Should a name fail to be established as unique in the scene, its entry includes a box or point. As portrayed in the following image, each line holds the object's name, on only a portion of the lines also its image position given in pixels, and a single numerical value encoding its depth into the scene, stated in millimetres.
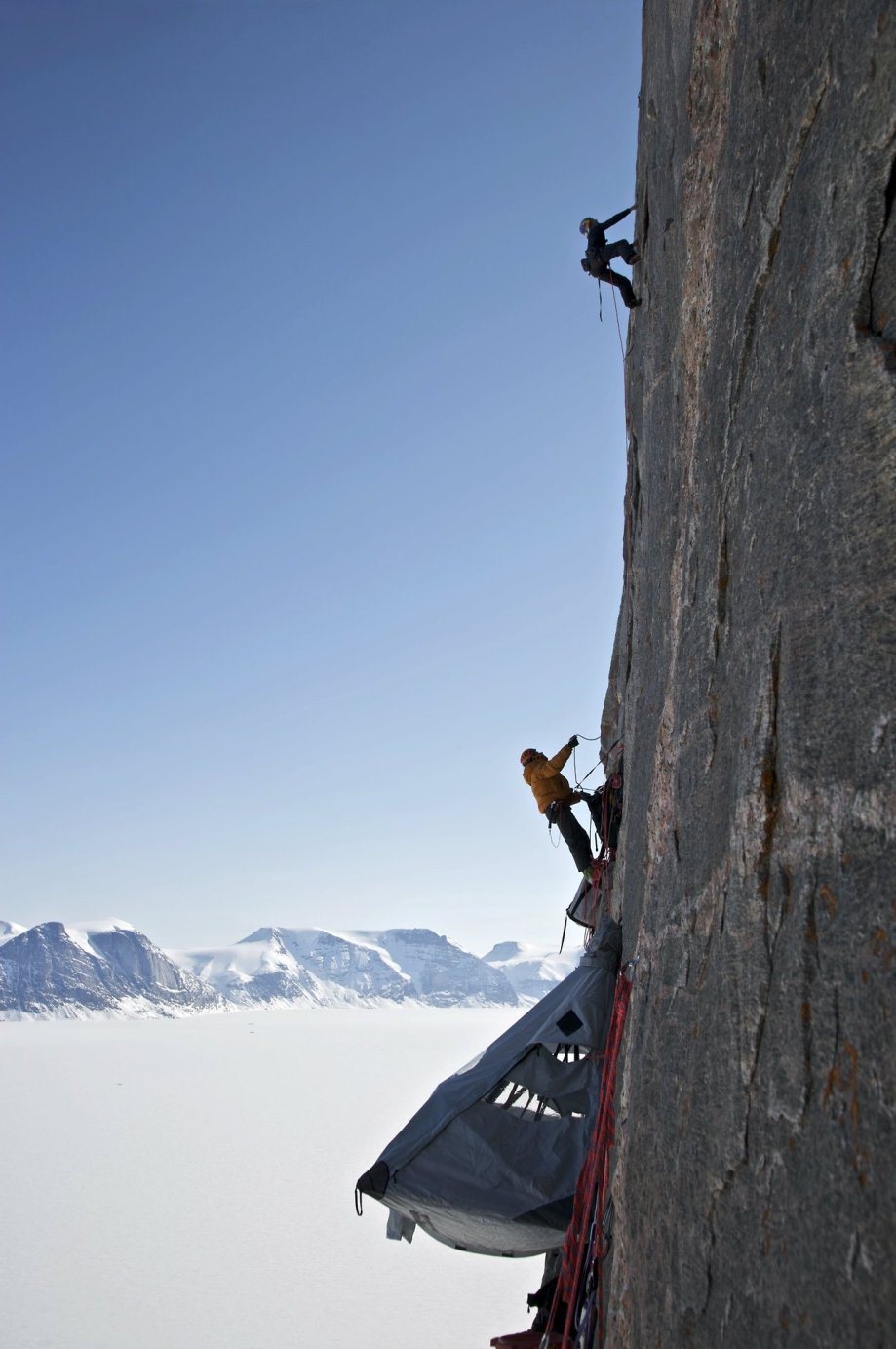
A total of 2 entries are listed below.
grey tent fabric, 6793
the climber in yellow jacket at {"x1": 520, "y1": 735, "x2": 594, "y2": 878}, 10031
